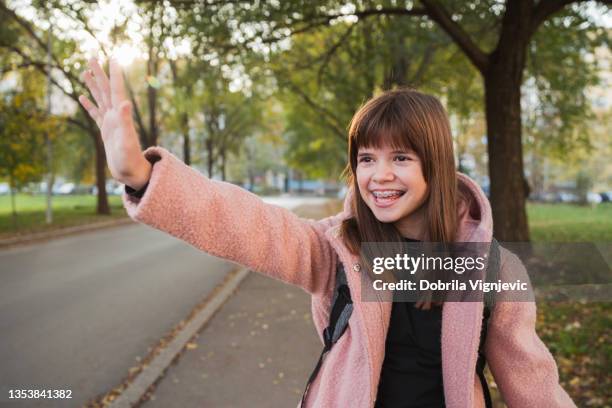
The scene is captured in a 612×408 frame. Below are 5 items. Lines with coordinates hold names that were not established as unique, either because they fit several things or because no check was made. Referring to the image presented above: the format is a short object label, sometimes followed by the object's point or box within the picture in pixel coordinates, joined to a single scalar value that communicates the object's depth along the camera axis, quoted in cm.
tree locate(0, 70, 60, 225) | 1620
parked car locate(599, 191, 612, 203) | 4227
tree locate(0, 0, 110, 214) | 1744
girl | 161
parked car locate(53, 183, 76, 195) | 6462
